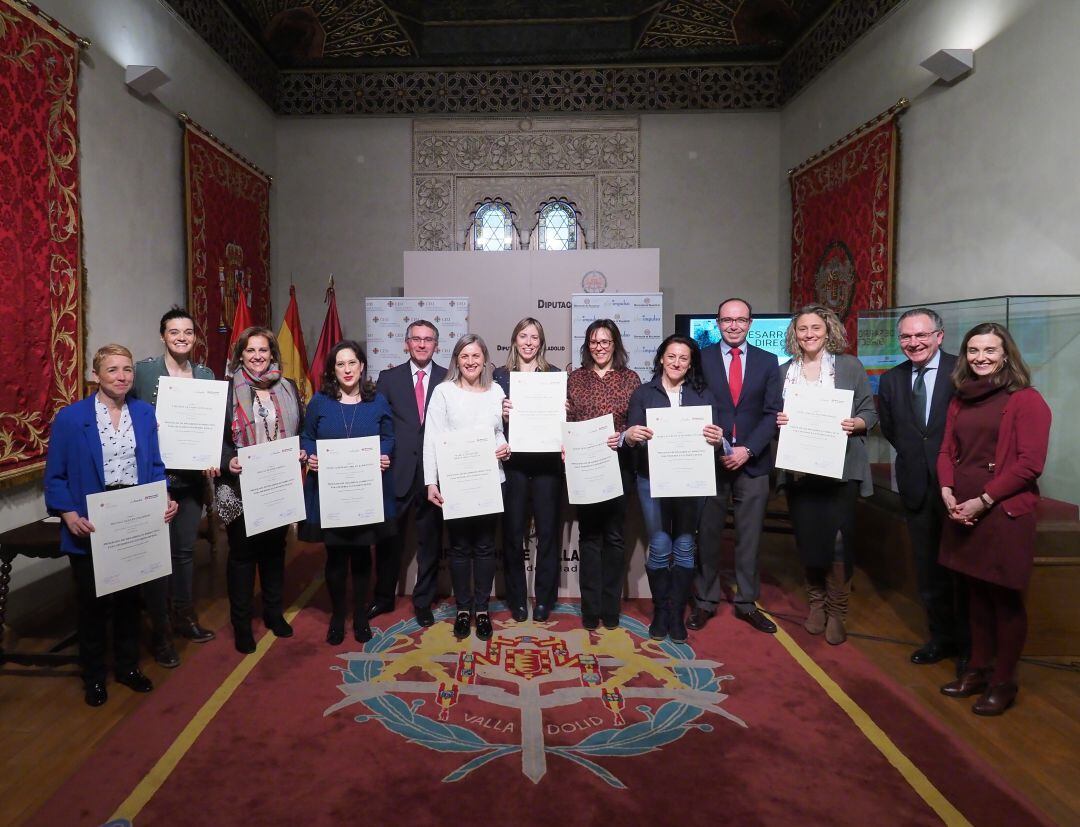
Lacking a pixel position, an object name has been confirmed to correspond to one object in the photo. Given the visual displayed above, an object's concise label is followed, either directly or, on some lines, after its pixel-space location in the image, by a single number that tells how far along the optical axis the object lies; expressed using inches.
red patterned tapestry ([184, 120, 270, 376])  216.8
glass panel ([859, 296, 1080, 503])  132.0
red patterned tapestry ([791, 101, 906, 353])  212.5
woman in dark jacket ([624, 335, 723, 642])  127.1
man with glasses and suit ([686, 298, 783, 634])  132.3
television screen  243.4
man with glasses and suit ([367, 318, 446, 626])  137.1
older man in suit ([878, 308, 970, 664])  118.3
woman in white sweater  127.6
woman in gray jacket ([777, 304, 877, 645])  126.7
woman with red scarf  121.5
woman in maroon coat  101.1
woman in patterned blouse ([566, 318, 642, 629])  133.6
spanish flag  258.8
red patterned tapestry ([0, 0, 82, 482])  136.5
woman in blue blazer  103.8
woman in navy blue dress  125.0
